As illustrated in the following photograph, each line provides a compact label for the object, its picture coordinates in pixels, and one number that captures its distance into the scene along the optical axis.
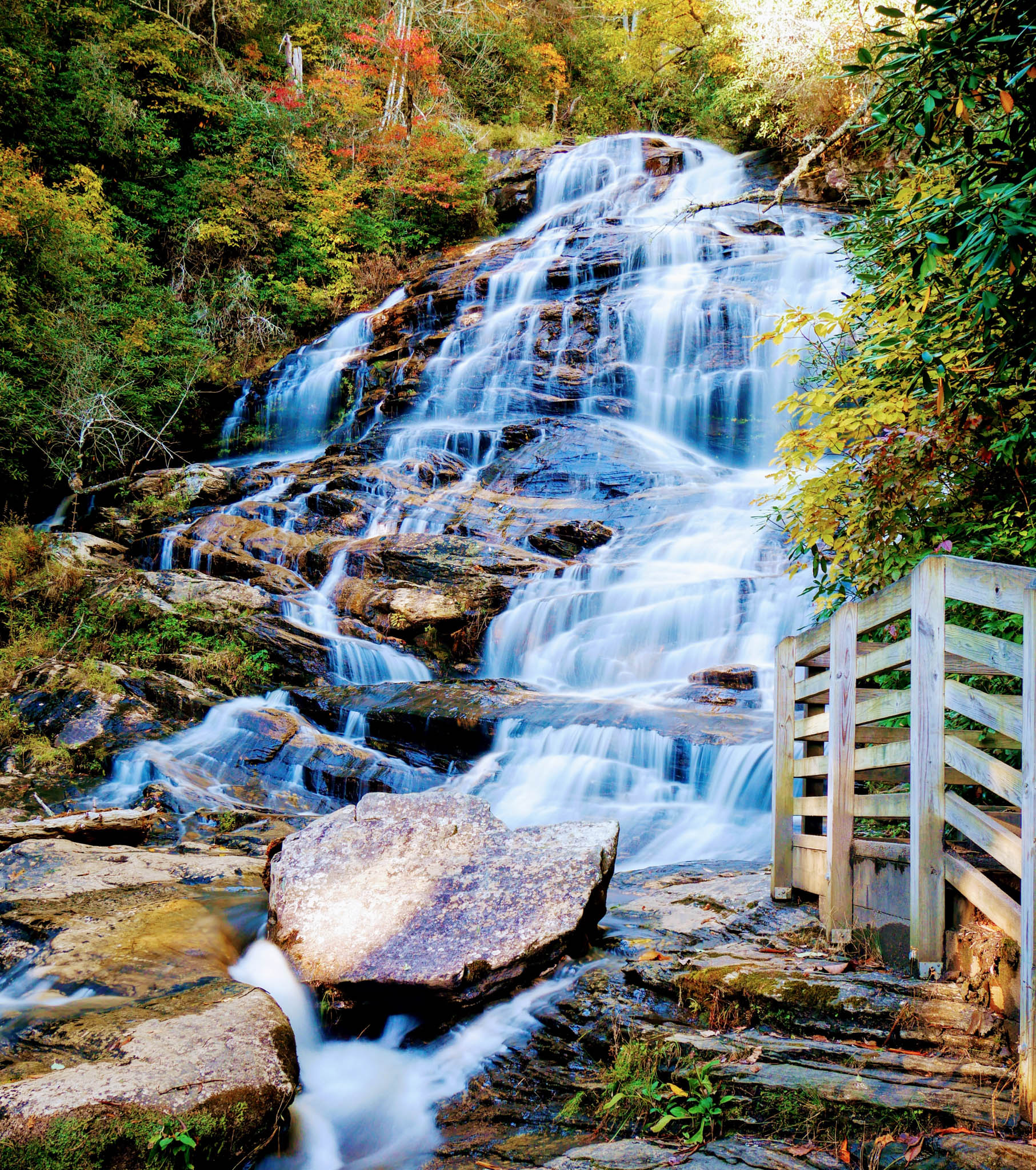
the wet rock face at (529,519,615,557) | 14.71
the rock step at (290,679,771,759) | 9.52
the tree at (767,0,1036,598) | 3.46
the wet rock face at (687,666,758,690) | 10.84
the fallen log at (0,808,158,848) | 6.31
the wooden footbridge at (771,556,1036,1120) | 2.80
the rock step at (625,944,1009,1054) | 3.28
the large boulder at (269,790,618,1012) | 4.46
